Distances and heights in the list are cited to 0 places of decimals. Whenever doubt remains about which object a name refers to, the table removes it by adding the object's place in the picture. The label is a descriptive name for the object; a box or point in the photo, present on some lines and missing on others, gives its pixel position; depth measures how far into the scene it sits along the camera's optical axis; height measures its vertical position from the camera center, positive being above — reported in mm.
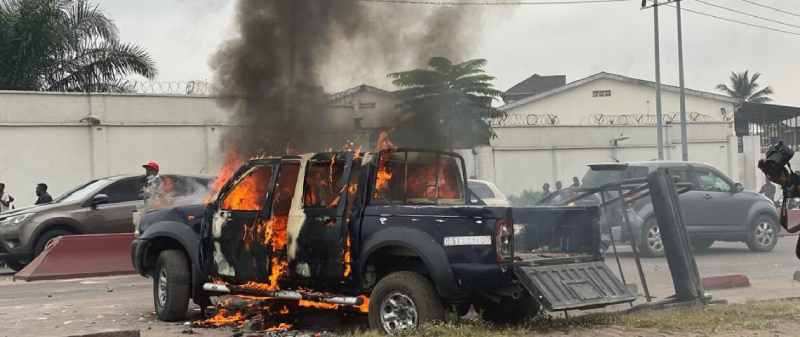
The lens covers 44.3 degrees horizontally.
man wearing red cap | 15117 -7
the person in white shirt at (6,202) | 20284 -250
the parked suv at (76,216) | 16266 -484
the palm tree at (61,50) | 27062 +3869
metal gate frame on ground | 9703 -727
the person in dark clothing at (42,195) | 18781 -133
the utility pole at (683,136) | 31814 +782
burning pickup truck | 7871 -628
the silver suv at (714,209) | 17094 -903
